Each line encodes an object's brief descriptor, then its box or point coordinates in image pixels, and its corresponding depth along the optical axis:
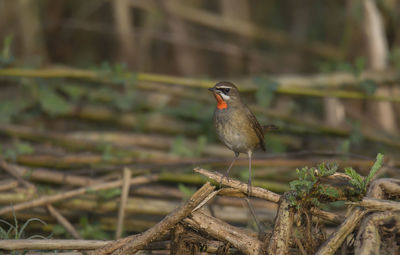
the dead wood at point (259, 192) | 5.65
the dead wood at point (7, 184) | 8.47
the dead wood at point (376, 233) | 4.82
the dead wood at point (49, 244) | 5.78
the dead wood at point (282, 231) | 5.29
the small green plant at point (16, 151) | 9.55
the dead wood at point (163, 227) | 5.45
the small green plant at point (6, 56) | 9.41
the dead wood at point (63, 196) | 7.79
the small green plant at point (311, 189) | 5.21
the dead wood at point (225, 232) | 5.45
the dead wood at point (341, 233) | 5.11
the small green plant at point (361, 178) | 5.36
